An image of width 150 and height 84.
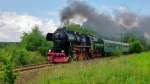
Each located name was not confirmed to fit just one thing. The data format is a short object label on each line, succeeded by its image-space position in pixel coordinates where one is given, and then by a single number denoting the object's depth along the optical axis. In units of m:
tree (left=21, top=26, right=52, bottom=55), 23.62
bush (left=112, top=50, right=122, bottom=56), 25.46
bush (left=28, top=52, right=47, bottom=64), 18.80
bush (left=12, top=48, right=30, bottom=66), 17.31
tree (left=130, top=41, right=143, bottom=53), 37.22
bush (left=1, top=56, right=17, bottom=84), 6.72
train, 17.34
